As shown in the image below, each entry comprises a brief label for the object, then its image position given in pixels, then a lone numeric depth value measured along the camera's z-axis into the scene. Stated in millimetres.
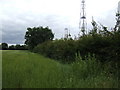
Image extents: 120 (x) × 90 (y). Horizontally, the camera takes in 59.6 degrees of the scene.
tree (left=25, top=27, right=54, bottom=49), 33159
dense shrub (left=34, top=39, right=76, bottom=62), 8909
